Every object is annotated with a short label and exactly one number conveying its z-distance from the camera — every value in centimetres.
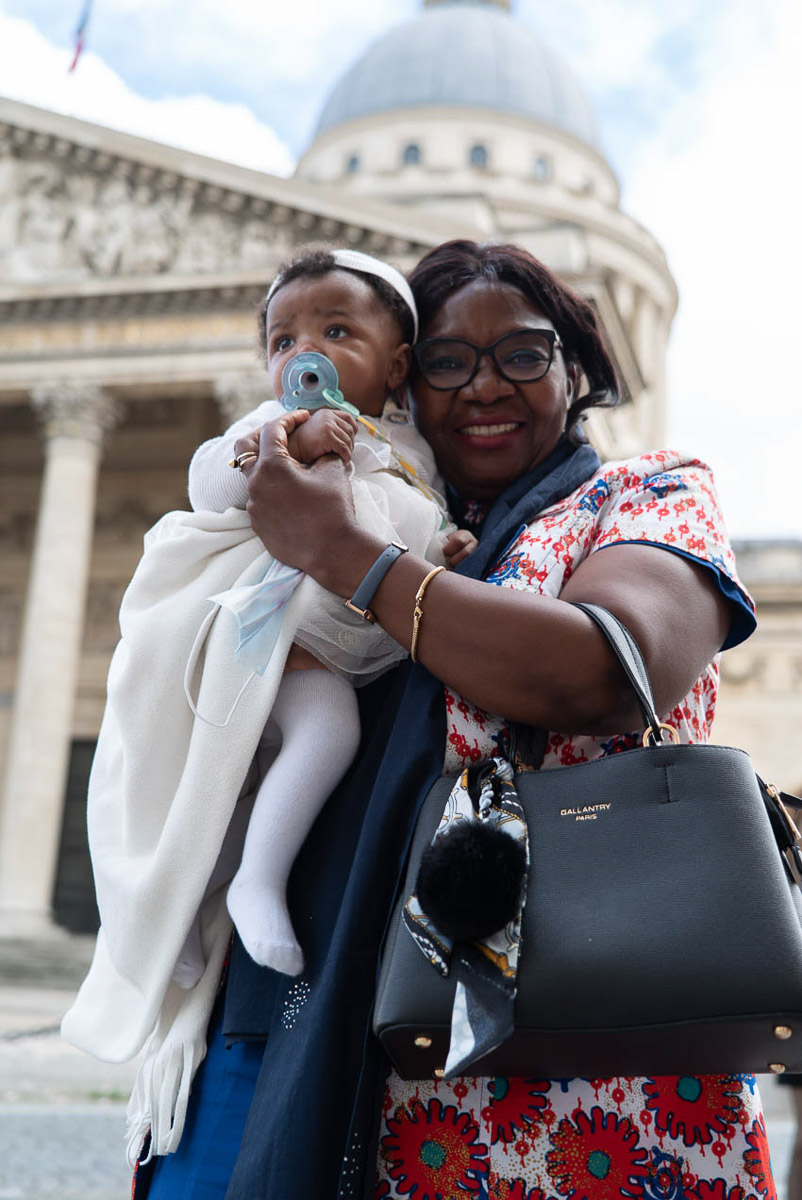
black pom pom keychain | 133
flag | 1866
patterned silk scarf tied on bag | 129
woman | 147
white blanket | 160
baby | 163
